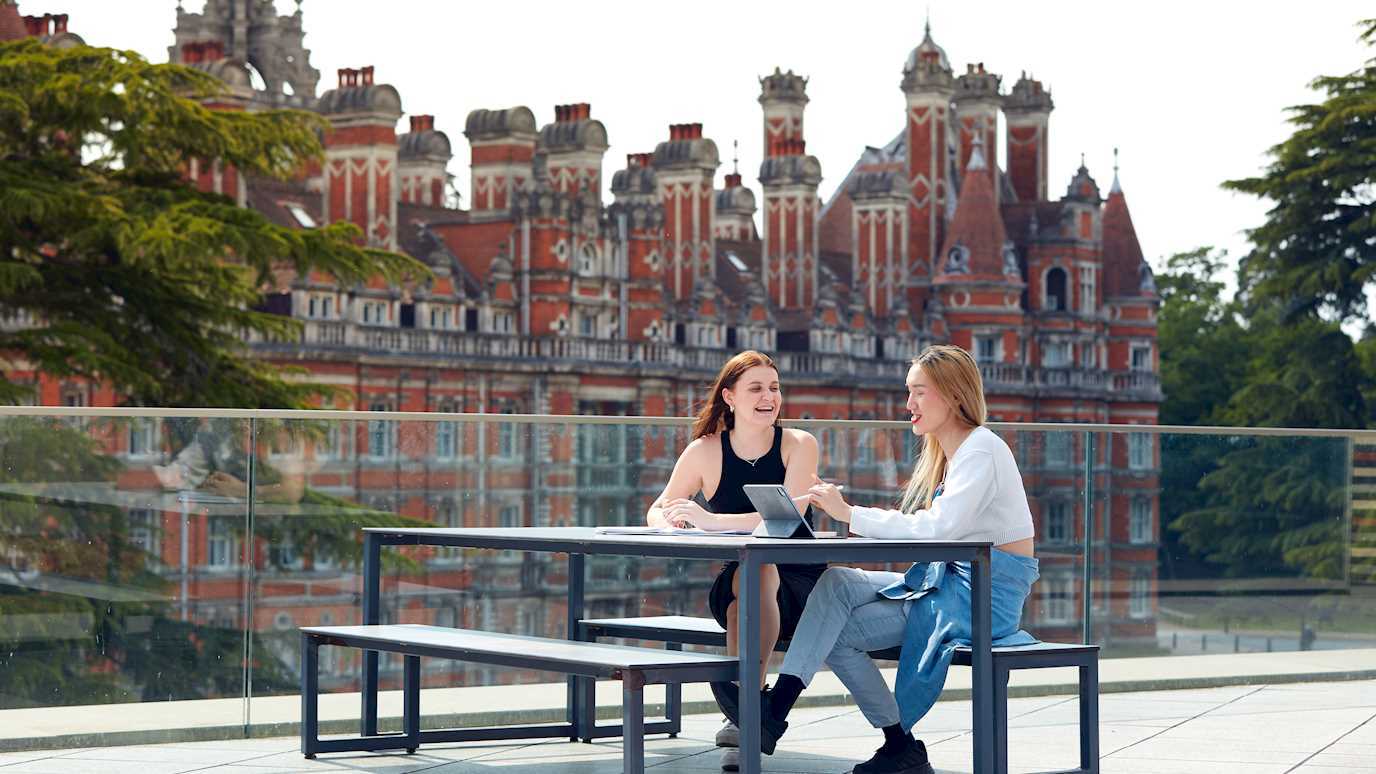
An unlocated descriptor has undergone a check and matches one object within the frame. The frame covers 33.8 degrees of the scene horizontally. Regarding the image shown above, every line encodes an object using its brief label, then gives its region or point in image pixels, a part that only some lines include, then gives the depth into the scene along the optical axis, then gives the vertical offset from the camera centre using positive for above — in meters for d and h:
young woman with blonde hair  4.74 -0.33
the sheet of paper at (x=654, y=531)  5.06 -0.22
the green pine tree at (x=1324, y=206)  36.22 +3.78
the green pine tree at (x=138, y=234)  21.62 +1.89
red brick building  43.66 +4.13
